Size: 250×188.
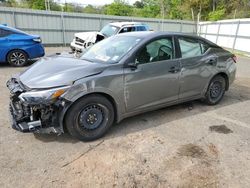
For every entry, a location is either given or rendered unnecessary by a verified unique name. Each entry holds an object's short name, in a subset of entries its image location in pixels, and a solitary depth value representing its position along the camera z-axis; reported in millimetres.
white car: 10141
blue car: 8092
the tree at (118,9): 36506
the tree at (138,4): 60688
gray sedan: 3184
